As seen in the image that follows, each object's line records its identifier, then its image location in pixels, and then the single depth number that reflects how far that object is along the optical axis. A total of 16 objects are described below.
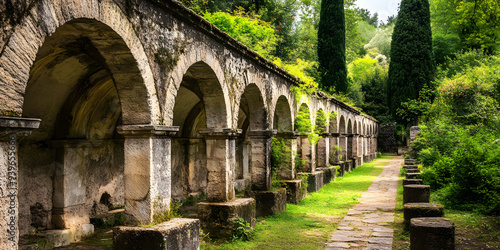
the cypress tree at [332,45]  26.83
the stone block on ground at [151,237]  4.91
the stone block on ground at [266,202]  9.47
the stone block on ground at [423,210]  7.00
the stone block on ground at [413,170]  13.45
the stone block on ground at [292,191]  11.11
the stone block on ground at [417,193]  8.83
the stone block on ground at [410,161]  17.10
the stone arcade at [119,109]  3.31
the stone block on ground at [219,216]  7.21
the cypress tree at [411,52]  27.55
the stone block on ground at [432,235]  5.50
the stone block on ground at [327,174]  15.43
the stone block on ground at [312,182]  13.20
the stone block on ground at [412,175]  12.05
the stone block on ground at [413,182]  10.49
